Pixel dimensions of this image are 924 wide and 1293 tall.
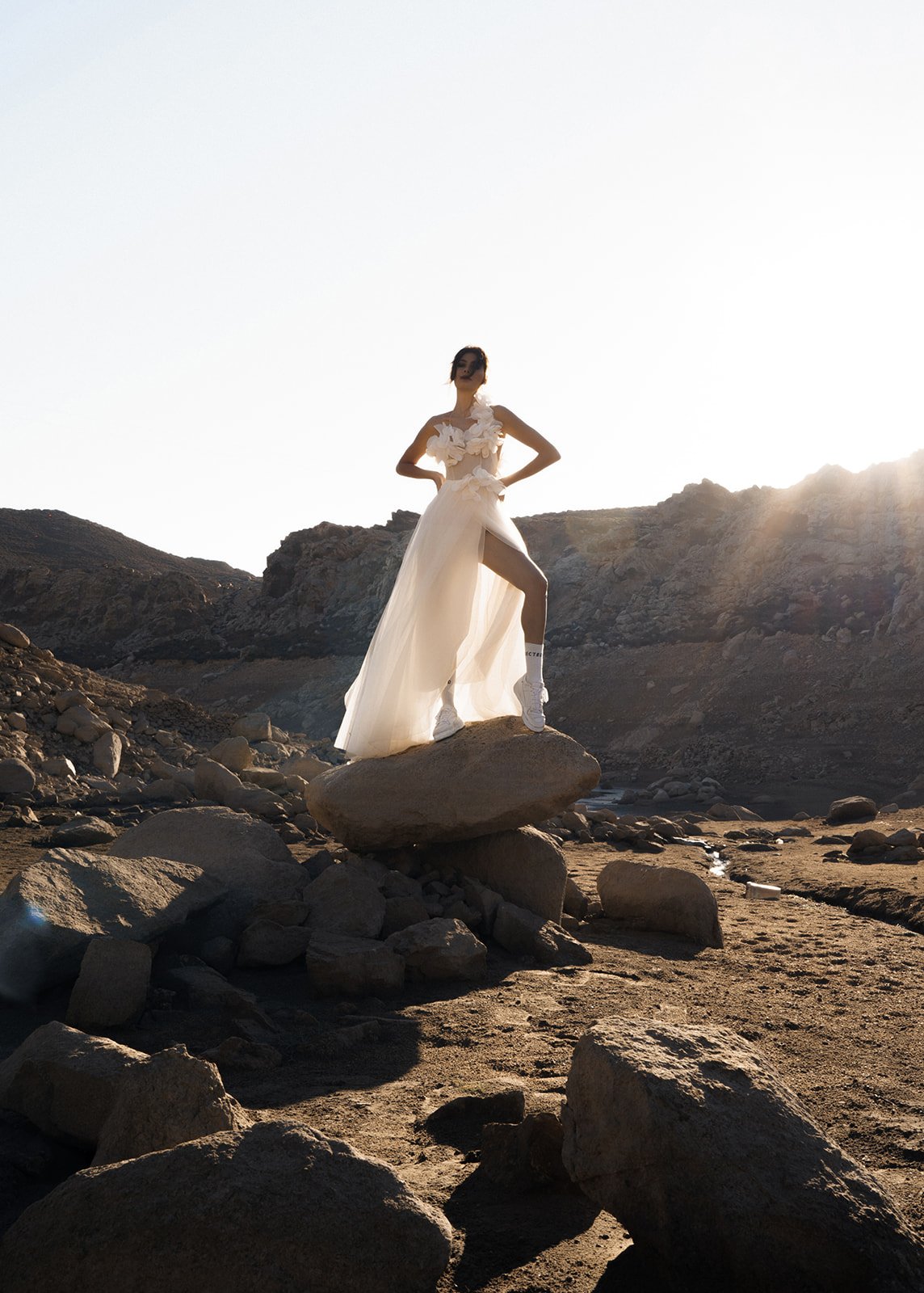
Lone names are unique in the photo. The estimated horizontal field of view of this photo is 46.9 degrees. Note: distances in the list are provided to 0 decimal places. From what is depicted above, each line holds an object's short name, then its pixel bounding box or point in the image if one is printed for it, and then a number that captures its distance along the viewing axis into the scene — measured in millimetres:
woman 6211
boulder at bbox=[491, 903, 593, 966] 5273
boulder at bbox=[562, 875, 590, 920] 6500
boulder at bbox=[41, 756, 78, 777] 9286
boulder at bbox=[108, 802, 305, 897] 5383
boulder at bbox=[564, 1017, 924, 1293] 2162
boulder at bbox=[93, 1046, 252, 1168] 2602
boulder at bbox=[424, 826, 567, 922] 5977
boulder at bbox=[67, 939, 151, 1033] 3844
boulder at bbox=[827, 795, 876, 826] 12922
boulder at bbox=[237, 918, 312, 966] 4727
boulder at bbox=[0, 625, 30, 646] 11250
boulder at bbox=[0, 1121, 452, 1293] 1984
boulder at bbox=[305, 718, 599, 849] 5820
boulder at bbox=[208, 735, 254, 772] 10453
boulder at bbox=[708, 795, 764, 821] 14250
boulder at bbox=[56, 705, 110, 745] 10172
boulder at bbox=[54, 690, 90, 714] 10531
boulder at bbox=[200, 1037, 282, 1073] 3547
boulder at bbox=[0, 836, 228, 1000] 3953
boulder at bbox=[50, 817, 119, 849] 7070
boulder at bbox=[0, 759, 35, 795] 8594
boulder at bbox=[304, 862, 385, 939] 5027
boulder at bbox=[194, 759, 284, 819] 8484
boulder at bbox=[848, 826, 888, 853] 9547
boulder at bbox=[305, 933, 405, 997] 4465
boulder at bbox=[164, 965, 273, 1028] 4047
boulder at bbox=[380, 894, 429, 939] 5238
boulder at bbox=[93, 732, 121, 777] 9836
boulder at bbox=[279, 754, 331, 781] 10695
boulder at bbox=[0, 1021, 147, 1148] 2865
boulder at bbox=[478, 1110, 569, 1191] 2734
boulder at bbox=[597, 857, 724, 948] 5992
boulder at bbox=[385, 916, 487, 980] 4711
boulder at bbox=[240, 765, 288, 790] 9695
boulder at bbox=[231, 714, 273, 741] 13344
